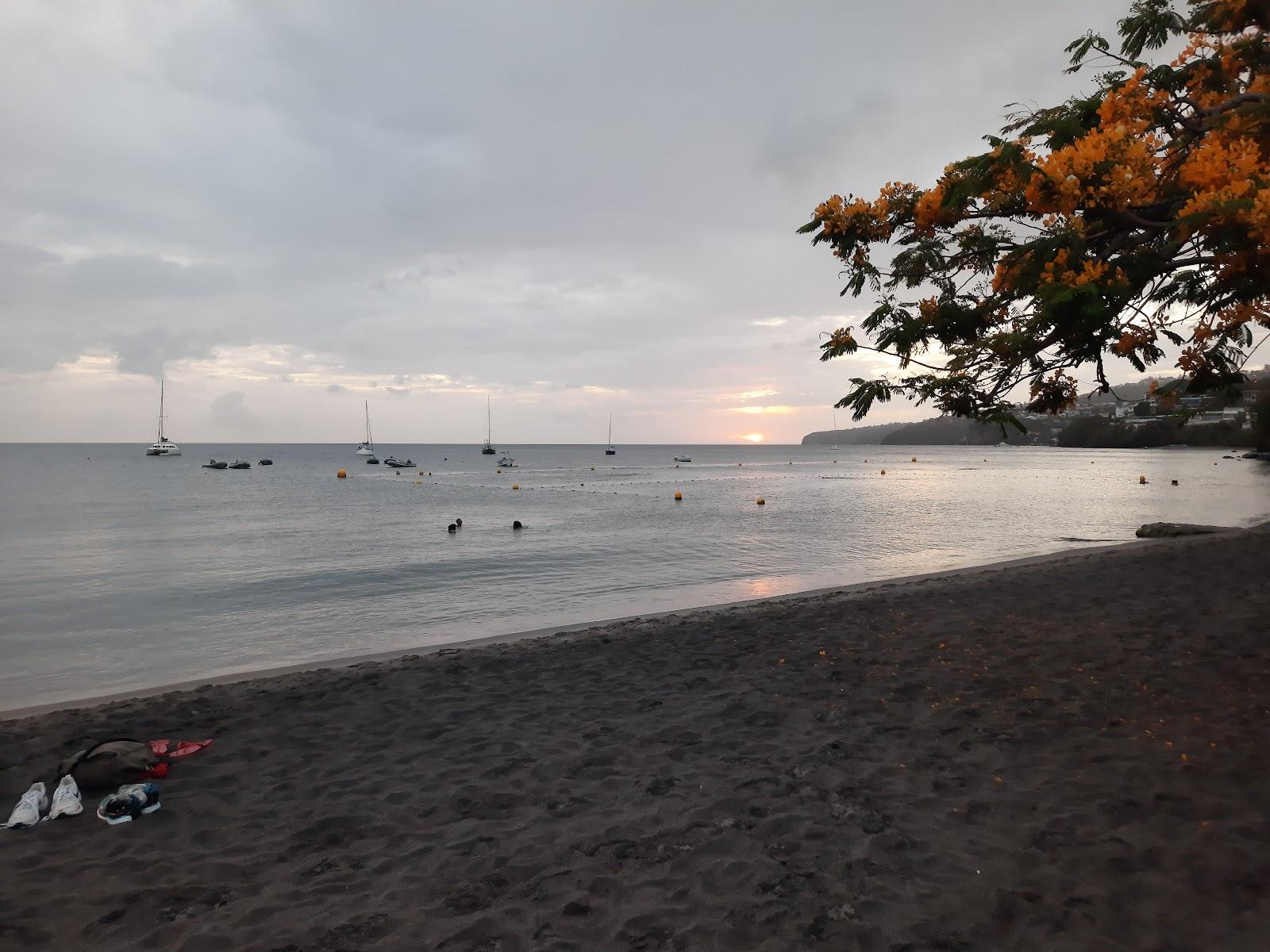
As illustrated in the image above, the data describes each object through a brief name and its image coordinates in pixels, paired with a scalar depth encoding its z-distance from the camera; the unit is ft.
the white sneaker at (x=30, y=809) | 17.35
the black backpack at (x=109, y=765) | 19.38
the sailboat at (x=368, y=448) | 456.36
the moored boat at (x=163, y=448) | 421.59
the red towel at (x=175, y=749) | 21.43
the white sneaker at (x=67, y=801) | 17.80
